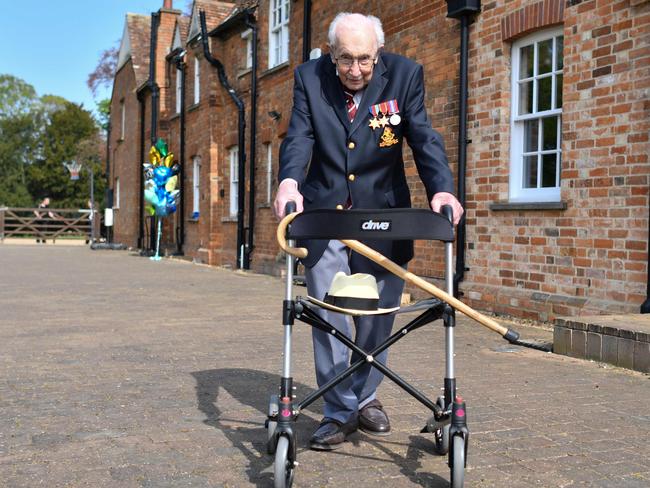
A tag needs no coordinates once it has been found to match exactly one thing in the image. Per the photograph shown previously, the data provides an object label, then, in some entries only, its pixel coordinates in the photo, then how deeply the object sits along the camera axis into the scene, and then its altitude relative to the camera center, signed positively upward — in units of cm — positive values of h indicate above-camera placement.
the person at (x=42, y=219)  3855 +64
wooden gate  3800 +36
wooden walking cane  300 -14
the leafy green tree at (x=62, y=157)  6781 +666
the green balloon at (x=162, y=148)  2289 +251
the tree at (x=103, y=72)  4466 +919
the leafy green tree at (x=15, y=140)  7006 +885
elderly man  371 +38
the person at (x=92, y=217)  3378 +68
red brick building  773 +112
